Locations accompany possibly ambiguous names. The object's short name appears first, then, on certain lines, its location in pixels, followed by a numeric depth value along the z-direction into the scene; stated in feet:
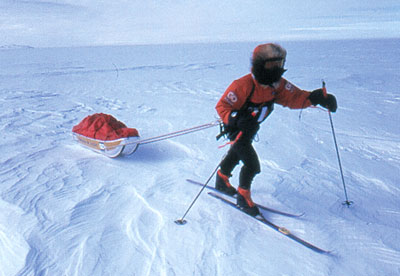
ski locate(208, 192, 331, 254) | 6.84
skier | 6.61
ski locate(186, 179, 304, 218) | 8.39
